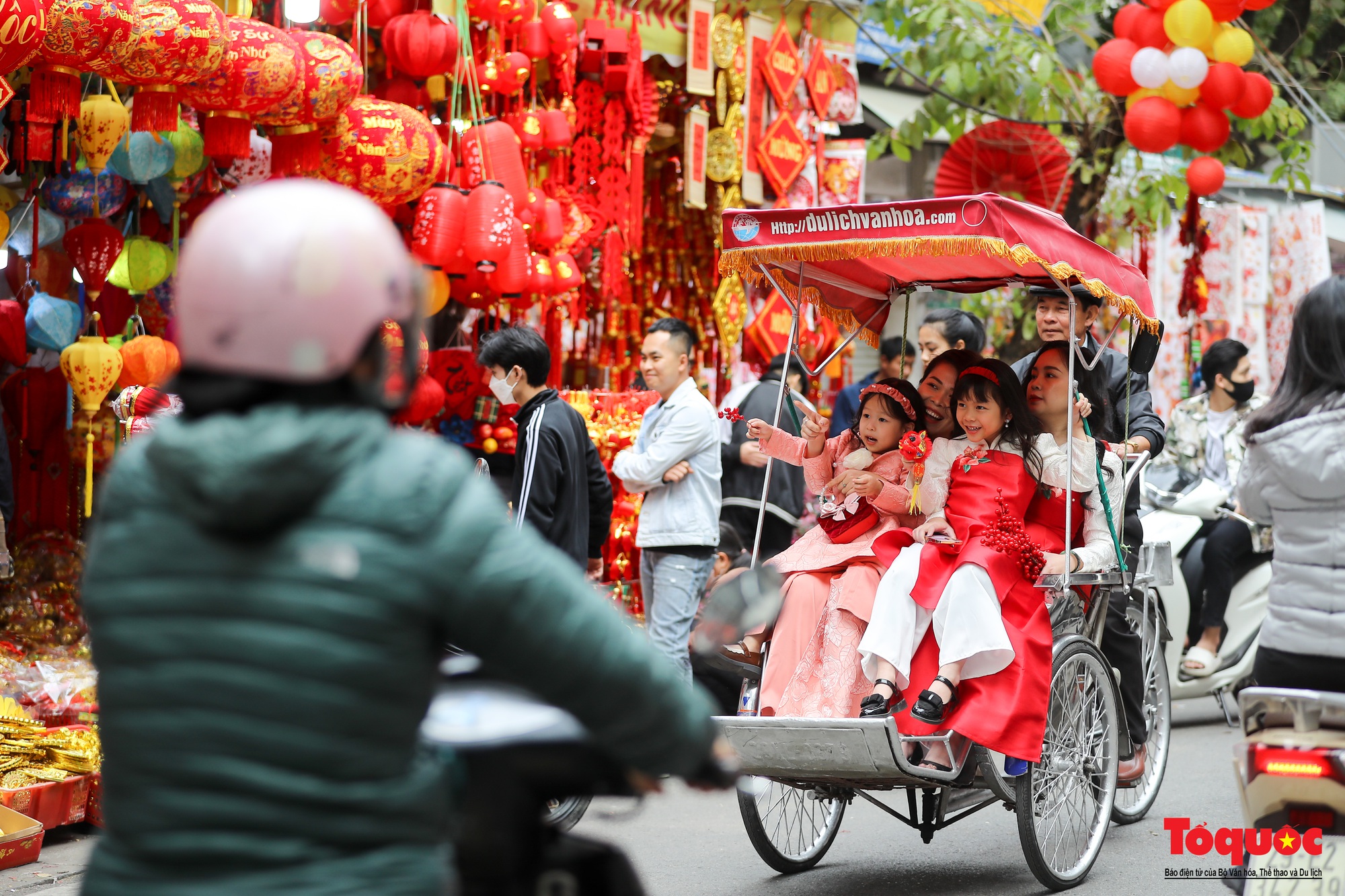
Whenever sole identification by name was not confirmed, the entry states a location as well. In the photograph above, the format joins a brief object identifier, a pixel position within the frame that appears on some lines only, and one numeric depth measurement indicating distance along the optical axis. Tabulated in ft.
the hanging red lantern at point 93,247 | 44.19
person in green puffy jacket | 10.93
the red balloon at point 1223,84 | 56.29
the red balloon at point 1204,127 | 57.62
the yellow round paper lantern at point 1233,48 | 56.29
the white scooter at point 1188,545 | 55.16
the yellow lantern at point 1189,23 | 55.21
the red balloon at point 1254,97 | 56.90
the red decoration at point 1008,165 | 65.98
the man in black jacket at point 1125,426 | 38.93
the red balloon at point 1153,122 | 56.85
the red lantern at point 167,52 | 36.35
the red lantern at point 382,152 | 44.78
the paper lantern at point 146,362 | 44.29
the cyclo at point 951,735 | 31.19
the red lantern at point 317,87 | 41.14
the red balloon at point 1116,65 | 57.57
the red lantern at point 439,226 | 48.24
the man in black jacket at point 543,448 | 41.19
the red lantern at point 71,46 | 34.83
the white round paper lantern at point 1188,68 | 55.67
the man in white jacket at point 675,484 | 47.26
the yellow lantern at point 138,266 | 45.78
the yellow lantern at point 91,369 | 43.42
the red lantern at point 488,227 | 48.26
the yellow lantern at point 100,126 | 40.52
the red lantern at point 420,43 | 49.01
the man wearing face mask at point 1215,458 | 55.36
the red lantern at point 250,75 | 39.24
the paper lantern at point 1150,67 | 56.34
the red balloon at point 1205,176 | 62.13
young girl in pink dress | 33.58
